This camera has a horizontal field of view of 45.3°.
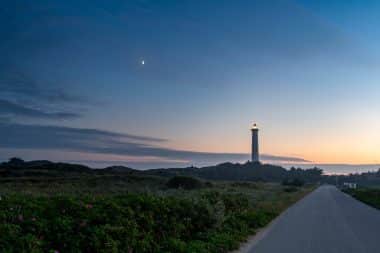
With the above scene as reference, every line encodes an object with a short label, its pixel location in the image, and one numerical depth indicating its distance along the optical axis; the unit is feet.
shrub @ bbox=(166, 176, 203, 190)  152.71
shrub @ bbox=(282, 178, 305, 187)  381.15
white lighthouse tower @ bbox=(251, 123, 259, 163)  372.33
